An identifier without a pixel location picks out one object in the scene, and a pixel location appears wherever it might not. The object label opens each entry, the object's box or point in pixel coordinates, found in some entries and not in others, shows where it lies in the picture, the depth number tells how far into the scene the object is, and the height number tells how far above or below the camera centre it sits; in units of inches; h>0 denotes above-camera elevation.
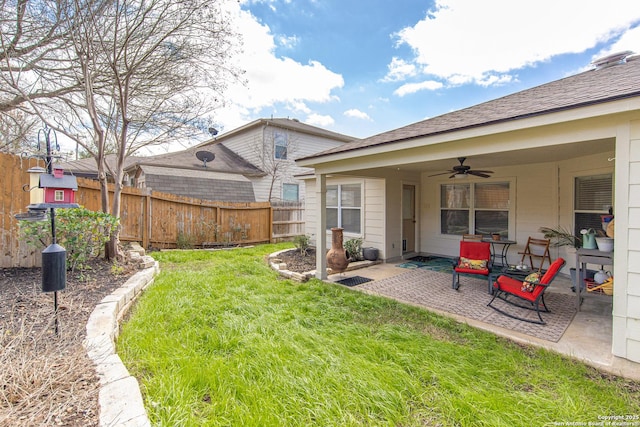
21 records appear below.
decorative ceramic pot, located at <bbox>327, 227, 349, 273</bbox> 237.5 -41.2
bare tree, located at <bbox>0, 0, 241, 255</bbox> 188.7 +107.8
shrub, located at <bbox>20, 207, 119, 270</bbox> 174.2 -16.9
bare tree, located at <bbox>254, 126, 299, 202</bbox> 561.6 +108.4
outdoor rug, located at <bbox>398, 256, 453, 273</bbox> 268.4 -58.3
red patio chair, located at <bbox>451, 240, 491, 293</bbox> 195.9 -39.5
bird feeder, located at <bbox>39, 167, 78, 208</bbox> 106.8 +7.1
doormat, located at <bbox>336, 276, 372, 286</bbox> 222.8 -60.4
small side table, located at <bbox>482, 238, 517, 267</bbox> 271.6 -46.8
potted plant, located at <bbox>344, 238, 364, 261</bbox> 299.6 -45.3
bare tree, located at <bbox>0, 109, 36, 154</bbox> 285.1 +83.7
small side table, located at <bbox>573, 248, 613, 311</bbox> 148.6 -28.1
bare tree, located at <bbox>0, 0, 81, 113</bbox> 182.5 +113.0
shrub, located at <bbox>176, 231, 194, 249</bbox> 355.3 -44.6
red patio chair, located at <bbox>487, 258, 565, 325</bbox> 148.6 -47.4
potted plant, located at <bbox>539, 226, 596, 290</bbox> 185.0 -25.1
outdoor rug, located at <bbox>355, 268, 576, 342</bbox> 143.9 -60.3
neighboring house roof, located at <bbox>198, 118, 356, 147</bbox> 552.3 +162.1
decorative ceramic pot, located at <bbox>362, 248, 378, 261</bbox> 295.7 -50.0
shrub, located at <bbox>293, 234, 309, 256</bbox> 331.0 -43.3
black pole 101.7 -1.7
